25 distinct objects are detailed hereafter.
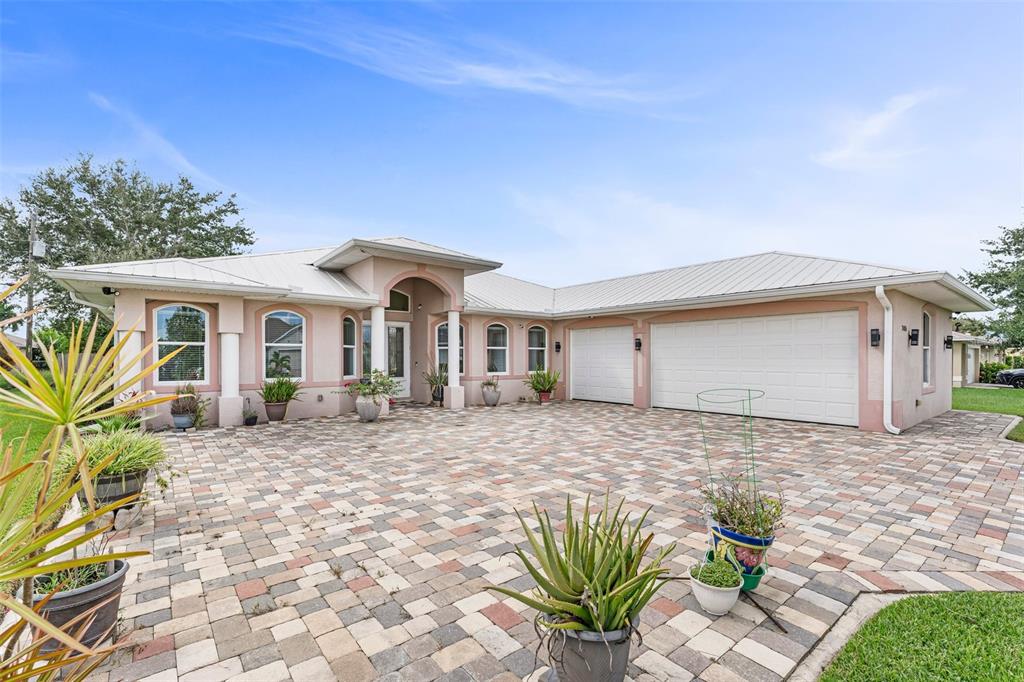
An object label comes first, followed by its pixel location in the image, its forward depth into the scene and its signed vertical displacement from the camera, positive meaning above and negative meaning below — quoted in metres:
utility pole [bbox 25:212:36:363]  18.56 +2.41
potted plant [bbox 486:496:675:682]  2.11 -1.23
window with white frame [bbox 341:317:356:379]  11.90 -0.15
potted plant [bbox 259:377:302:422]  10.02 -1.19
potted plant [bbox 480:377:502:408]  13.02 -1.48
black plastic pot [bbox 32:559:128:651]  2.42 -1.41
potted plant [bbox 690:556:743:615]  2.88 -1.54
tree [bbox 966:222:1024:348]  21.78 +2.83
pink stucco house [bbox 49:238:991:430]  9.00 +0.29
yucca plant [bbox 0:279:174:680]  1.28 -0.39
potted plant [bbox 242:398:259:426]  9.68 -1.58
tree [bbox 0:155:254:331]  21.22 +5.88
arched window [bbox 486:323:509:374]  14.05 -0.26
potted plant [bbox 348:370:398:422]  10.19 -1.17
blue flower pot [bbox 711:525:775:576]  3.07 -1.38
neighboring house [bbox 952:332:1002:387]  22.23 -0.92
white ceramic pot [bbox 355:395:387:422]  10.17 -1.48
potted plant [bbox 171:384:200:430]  9.01 -1.39
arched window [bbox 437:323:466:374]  13.52 -0.12
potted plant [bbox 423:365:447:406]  12.91 -1.19
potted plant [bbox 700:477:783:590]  3.09 -1.31
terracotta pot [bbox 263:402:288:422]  10.02 -1.51
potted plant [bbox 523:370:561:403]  14.02 -1.33
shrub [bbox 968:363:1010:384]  24.72 -1.80
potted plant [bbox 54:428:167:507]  4.28 -1.17
